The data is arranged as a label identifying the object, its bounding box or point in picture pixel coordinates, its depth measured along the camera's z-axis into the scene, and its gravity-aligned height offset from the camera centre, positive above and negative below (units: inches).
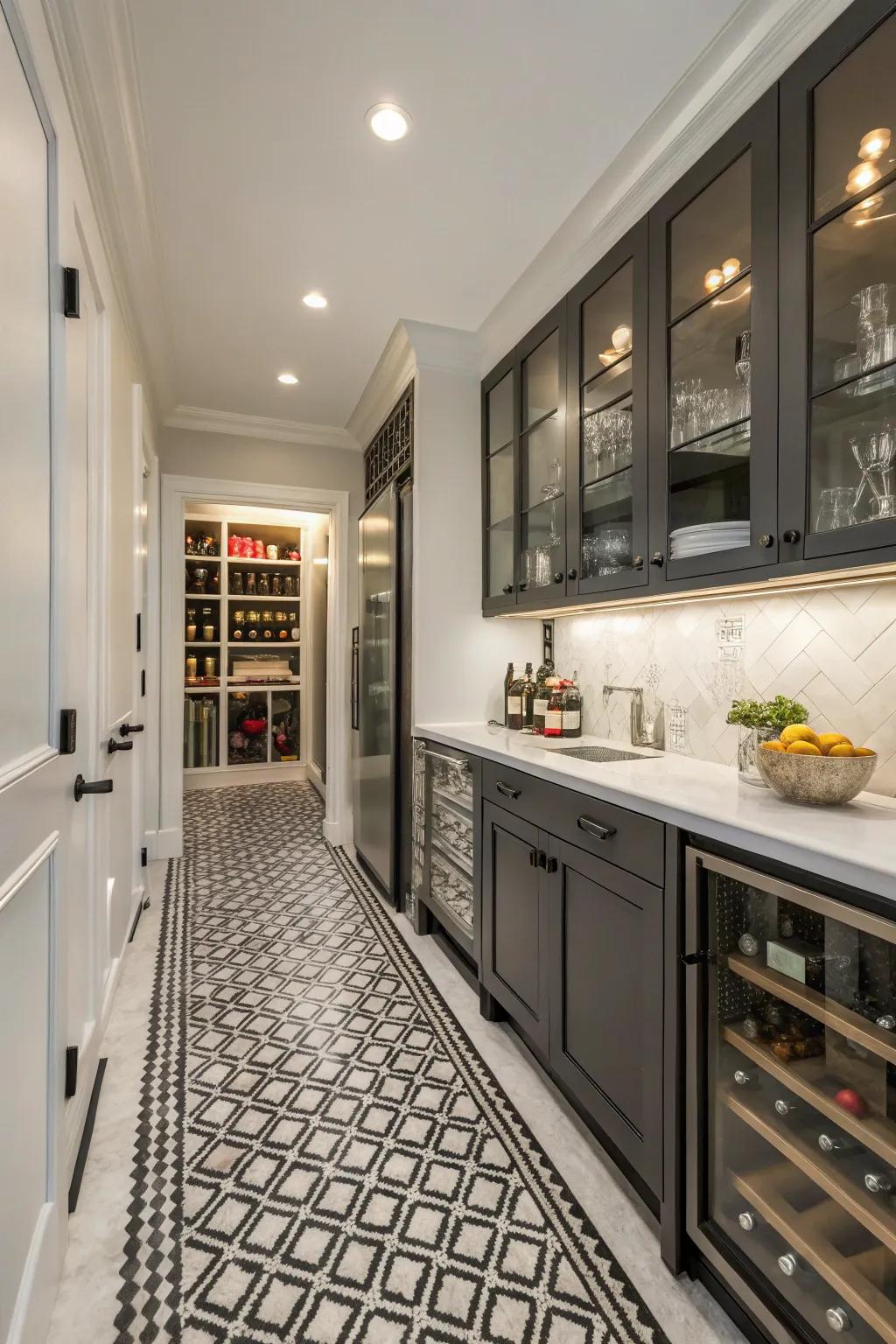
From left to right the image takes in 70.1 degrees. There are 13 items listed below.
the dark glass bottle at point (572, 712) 102.5 -6.9
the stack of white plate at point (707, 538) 62.9 +13.7
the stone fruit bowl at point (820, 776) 49.3 -8.3
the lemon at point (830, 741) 51.3 -5.6
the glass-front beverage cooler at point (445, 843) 94.9 -28.3
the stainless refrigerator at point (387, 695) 124.0 -5.5
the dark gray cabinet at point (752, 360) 49.9 +31.0
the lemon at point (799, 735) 52.5 -5.3
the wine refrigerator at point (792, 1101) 38.4 -29.7
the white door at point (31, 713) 40.2 -3.4
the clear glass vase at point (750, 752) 58.4 -7.8
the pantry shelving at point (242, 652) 243.9 +6.3
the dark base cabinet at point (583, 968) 54.4 -30.8
